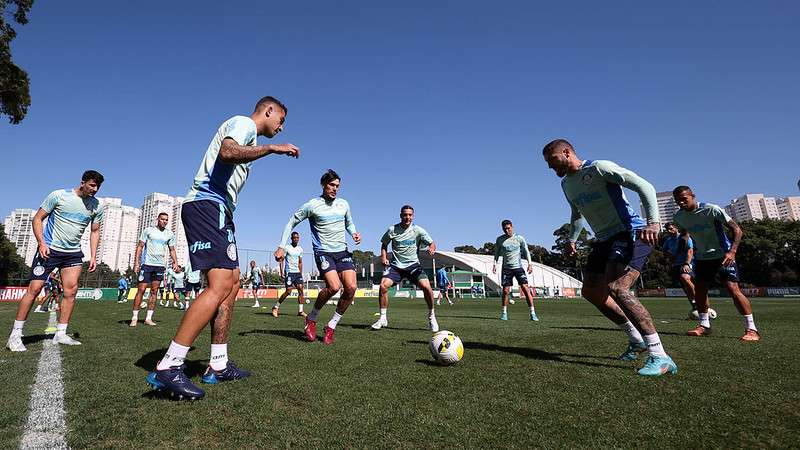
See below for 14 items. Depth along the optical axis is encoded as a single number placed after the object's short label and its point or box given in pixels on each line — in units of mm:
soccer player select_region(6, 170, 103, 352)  6066
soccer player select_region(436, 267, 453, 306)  30228
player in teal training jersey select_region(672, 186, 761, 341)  6895
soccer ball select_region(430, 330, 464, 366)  4305
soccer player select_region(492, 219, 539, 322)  11805
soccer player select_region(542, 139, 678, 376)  4195
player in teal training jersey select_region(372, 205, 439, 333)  8938
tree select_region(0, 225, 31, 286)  57062
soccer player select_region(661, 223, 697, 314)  9297
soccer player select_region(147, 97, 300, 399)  3254
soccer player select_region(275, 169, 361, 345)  6820
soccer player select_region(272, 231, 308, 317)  14859
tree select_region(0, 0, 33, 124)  17722
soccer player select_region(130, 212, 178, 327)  9980
